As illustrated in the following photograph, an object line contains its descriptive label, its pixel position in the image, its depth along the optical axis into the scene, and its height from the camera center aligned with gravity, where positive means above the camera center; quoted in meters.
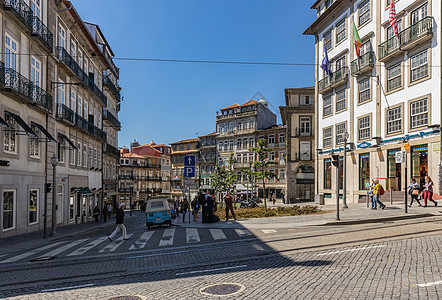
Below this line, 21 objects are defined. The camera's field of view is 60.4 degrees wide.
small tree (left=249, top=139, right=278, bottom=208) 40.09 +0.23
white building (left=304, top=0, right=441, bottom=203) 24.09 +5.68
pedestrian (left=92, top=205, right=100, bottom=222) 33.19 -4.07
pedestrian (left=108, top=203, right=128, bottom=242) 16.30 -2.19
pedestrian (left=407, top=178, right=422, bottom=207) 20.70 -1.37
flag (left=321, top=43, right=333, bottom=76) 35.84 +9.62
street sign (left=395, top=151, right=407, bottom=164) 20.53 +0.49
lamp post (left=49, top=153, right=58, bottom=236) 19.27 -1.96
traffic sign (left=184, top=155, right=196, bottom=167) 21.02 +0.29
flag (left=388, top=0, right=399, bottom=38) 25.95 +10.25
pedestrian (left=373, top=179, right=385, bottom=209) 20.81 -1.55
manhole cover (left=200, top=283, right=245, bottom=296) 6.85 -2.31
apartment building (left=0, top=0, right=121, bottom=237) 19.84 +3.55
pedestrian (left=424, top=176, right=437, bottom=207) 20.09 -1.33
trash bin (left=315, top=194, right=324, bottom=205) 33.66 -3.04
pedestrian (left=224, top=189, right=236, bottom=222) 19.93 -1.90
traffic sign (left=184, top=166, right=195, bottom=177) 20.67 -0.32
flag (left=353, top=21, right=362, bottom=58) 30.56 +10.17
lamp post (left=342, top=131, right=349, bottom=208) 19.86 -0.91
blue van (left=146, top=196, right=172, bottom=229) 21.25 -2.70
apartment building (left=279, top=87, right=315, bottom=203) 52.00 +3.17
